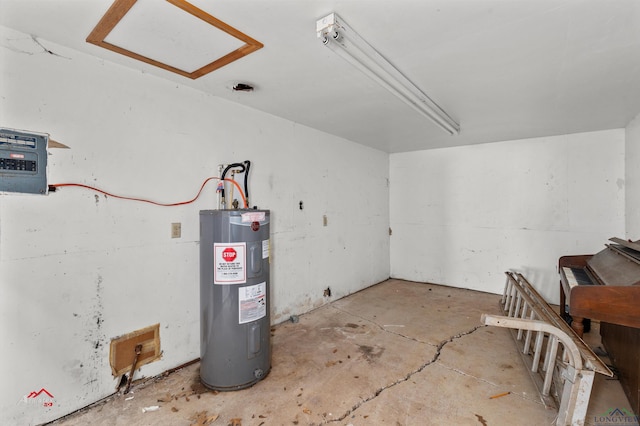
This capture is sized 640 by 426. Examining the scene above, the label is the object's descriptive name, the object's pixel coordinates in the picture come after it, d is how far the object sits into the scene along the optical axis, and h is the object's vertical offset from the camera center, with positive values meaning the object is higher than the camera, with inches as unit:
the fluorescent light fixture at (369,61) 57.3 +36.0
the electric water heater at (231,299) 78.6 -23.6
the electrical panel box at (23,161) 61.2 +11.4
